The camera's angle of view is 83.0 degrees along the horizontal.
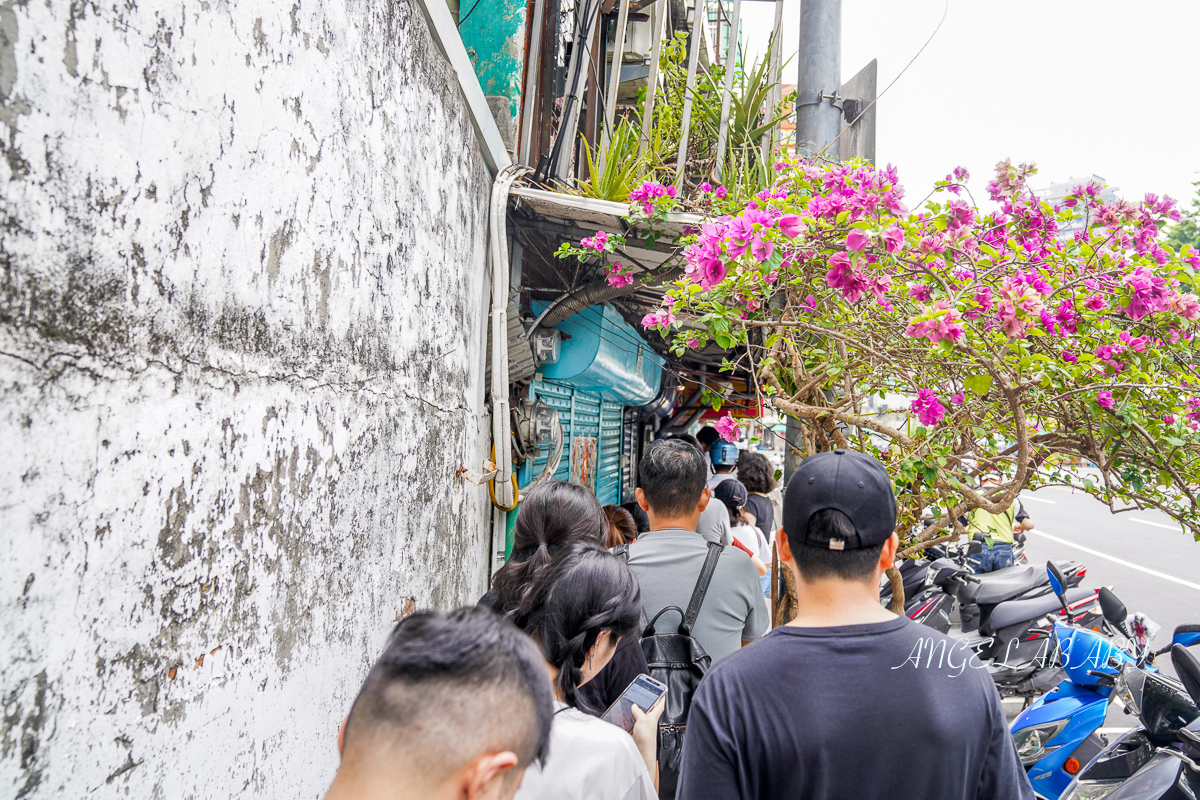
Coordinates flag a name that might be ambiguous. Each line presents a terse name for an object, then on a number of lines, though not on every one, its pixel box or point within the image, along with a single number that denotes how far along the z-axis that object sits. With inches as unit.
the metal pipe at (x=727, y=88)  173.2
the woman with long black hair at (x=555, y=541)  76.3
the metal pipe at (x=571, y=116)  165.2
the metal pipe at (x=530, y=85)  171.5
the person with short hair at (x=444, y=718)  36.0
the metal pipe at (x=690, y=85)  169.8
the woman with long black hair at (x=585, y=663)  52.2
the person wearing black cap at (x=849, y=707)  50.8
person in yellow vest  231.1
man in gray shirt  90.0
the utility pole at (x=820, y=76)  135.5
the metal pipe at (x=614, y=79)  164.2
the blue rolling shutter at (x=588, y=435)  199.8
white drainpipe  146.3
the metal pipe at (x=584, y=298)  177.9
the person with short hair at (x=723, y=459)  308.1
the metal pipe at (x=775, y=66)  189.6
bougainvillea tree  91.7
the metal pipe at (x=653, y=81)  158.6
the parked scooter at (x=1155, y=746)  99.9
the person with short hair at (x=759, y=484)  217.2
